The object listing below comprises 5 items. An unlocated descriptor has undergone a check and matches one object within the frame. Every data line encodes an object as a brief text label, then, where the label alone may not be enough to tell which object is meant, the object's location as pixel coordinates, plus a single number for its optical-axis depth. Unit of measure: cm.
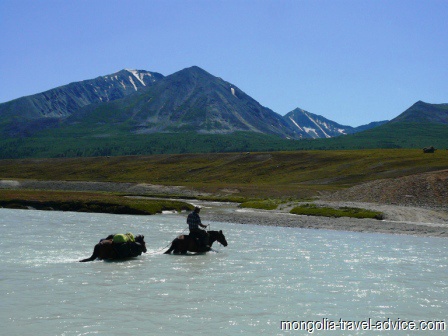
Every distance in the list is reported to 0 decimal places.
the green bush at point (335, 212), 6044
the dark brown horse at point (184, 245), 3147
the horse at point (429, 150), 16625
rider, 3161
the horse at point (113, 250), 2742
